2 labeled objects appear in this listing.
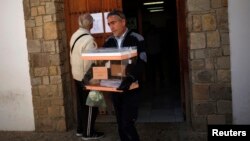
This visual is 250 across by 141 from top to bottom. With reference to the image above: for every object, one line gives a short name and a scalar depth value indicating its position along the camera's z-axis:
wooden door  6.55
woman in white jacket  5.80
